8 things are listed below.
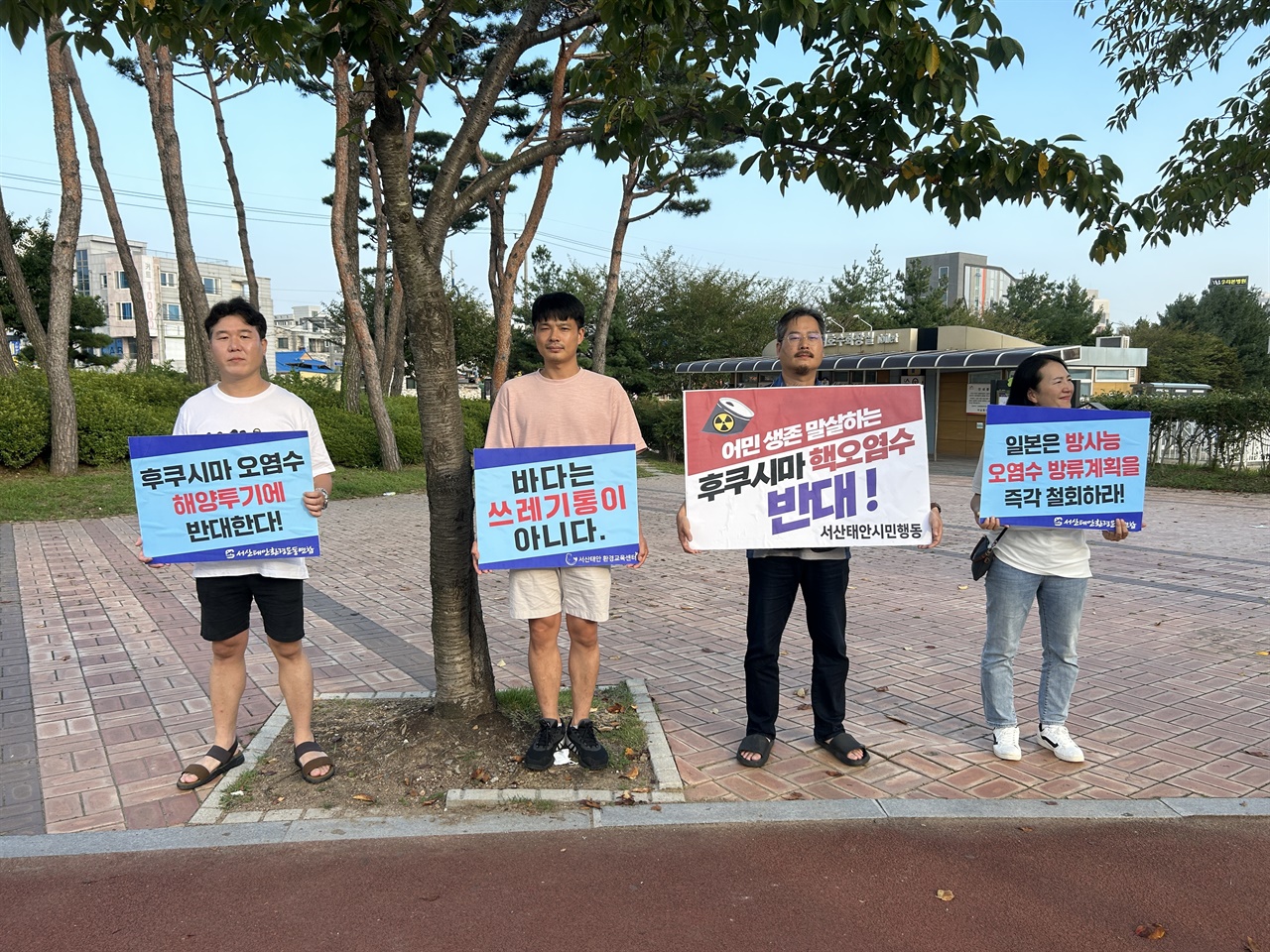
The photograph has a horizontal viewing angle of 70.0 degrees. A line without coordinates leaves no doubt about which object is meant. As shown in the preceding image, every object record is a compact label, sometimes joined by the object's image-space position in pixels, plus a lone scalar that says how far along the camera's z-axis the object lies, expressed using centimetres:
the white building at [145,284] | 9075
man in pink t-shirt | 385
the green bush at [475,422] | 2198
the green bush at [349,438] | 1900
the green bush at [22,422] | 1416
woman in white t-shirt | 406
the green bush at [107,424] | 1542
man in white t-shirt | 379
